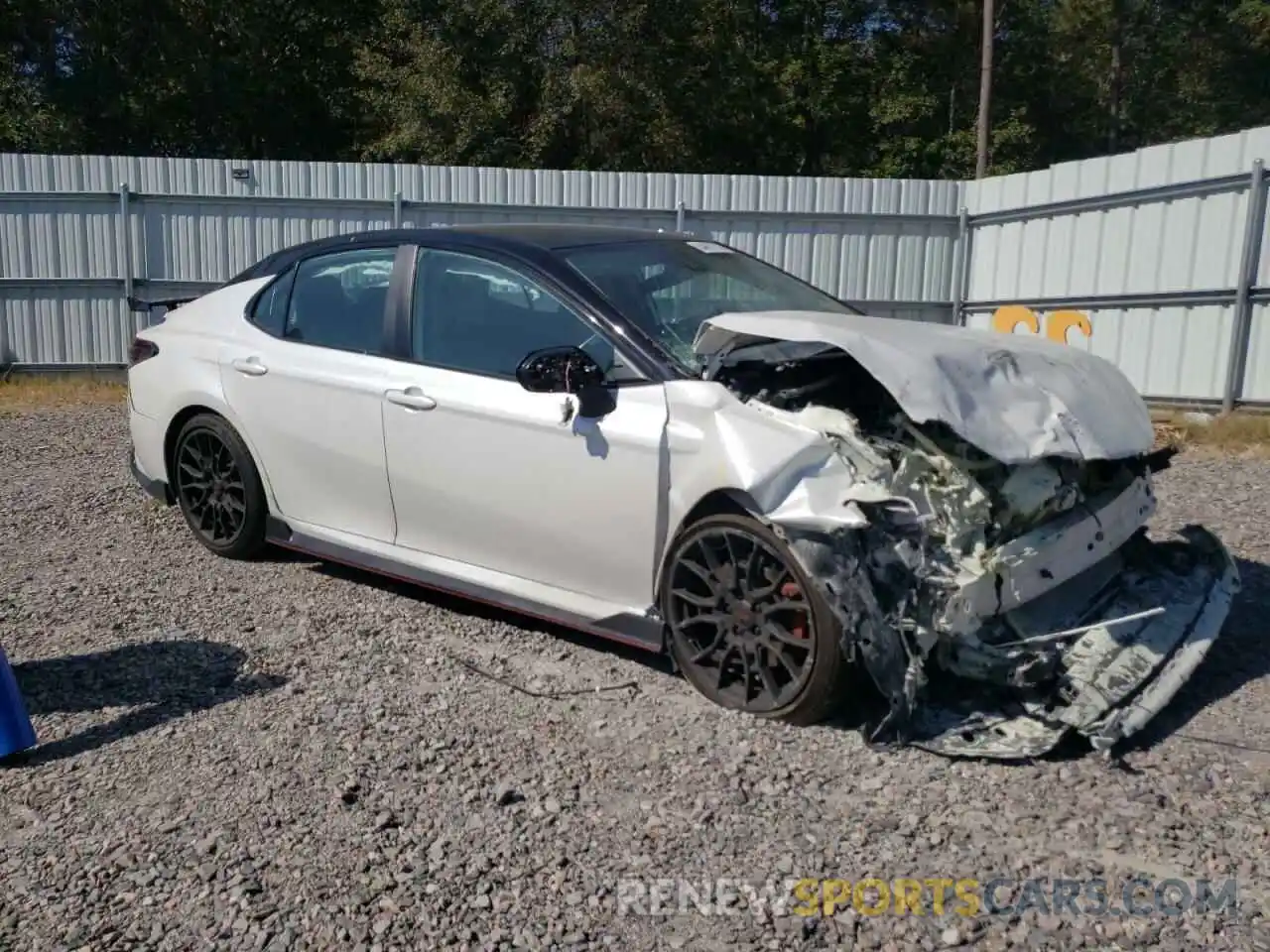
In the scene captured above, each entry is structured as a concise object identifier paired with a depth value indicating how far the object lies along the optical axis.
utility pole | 22.34
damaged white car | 3.52
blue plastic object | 3.54
